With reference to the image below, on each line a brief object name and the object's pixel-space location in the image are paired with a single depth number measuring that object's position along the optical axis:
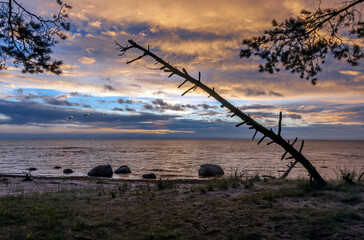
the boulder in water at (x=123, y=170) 28.89
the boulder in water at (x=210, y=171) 25.88
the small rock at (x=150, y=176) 25.17
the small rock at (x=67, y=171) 29.45
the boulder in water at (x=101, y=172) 26.26
